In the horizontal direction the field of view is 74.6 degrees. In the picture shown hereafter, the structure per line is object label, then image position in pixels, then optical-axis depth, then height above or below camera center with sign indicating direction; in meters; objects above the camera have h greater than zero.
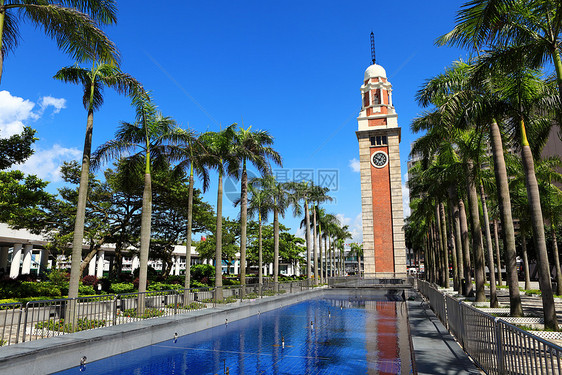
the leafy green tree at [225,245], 45.72 +1.64
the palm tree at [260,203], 35.20 +5.32
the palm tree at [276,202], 35.06 +5.50
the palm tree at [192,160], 21.23 +6.08
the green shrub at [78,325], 11.09 -2.05
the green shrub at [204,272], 44.88 -1.69
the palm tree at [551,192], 29.14 +5.40
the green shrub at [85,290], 22.10 -1.88
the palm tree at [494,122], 14.48 +5.56
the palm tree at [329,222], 58.65 +5.65
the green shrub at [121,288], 26.57 -2.12
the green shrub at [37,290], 19.70 -1.67
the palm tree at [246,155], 26.27 +7.40
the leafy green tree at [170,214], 32.00 +4.23
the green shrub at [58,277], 21.44 -1.08
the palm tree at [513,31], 9.98 +6.56
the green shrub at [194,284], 33.79 -2.35
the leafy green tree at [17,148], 18.80 +5.62
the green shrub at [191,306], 15.92 -2.22
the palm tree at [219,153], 23.34 +6.88
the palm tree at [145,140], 18.03 +6.09
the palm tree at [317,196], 50.69 +8.41
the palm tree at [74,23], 10.62 +6.92
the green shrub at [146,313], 14.03 -2.11
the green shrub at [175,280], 33.53 -2.00
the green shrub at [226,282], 36.31 -2.38
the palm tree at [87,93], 13.37 +6.83
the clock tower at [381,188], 59.12 +11.29
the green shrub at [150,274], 35.92 -1.64
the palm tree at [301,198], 40.75 +6.95
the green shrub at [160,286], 27.19 -2.11
